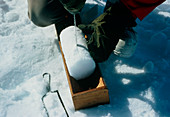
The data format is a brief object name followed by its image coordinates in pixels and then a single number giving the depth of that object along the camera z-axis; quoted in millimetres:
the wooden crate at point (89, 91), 1276
